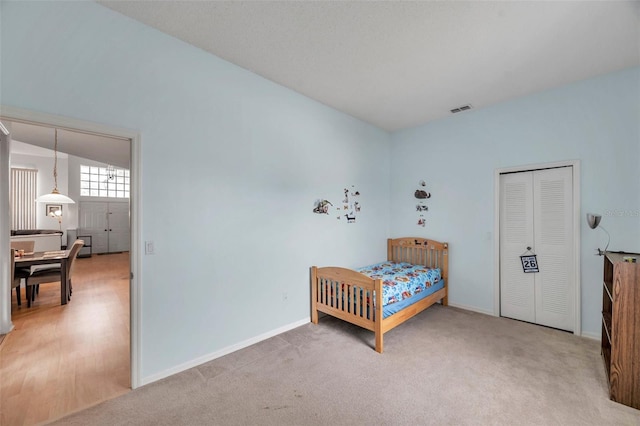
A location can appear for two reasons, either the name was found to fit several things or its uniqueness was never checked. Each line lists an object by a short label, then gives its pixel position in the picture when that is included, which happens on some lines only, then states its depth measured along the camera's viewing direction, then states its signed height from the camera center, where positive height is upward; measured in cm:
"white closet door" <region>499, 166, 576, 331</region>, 318 -43
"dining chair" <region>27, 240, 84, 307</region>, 395 -99
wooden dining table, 384 -75
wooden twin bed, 275 -103
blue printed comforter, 301 -88
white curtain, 718 +40
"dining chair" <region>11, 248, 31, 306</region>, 376 -95
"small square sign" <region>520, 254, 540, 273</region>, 341 -67
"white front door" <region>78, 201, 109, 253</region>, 859 -38
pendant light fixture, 505 +28
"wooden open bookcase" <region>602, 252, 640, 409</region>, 193 -92
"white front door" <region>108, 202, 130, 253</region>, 924 -51
